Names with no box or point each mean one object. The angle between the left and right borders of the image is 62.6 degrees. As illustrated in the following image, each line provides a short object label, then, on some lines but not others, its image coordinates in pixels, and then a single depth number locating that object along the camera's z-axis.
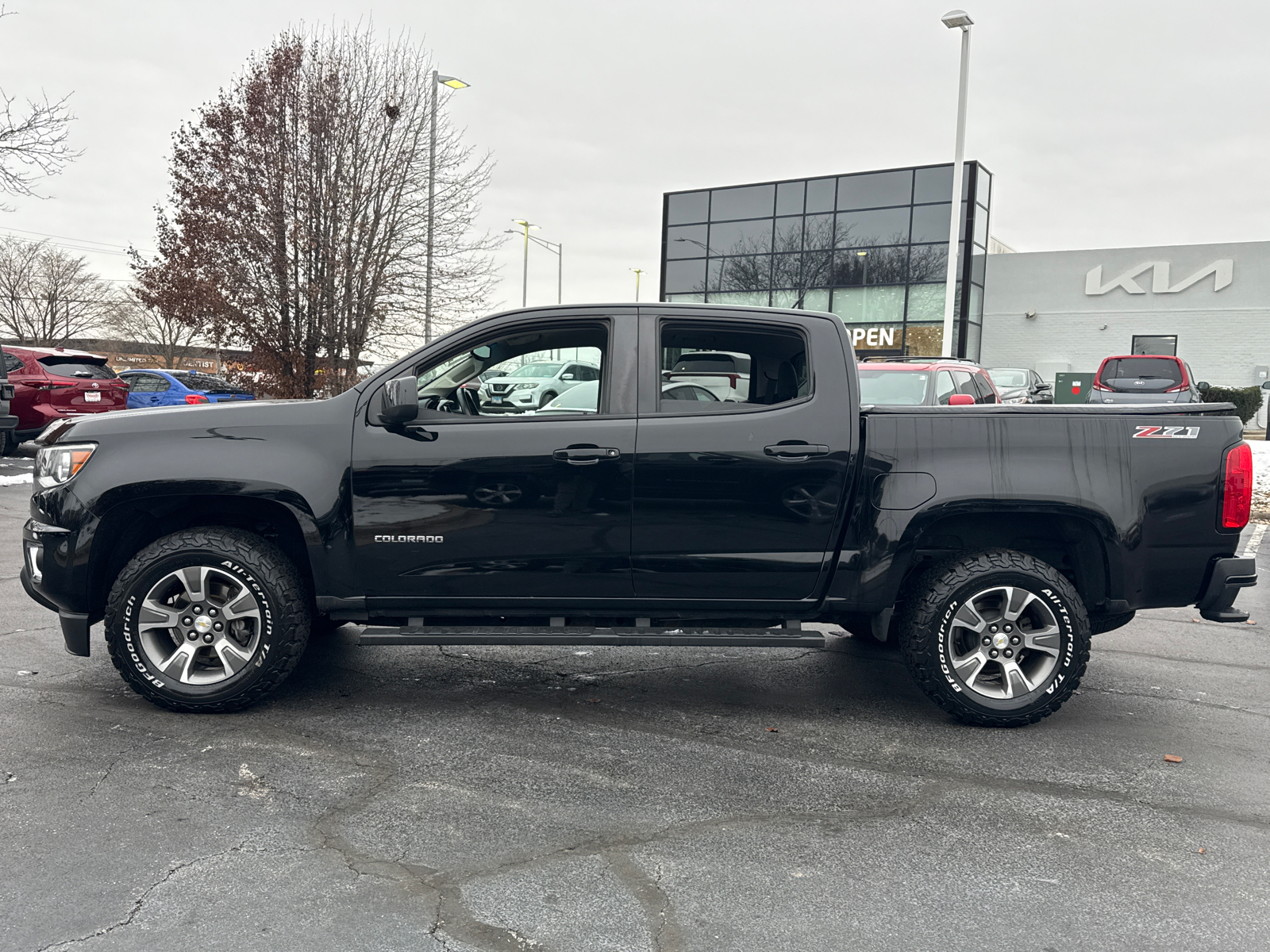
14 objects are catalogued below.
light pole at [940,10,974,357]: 19.73
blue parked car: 22.23
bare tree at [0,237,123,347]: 54.66
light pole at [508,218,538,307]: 46.19
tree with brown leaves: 18.95
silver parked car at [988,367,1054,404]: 20.22
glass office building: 35.78
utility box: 32.84
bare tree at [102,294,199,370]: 56.34
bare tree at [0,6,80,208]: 15.41
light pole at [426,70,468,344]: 19.09
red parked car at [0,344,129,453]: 16.11
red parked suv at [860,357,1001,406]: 12.41
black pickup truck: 4.61
